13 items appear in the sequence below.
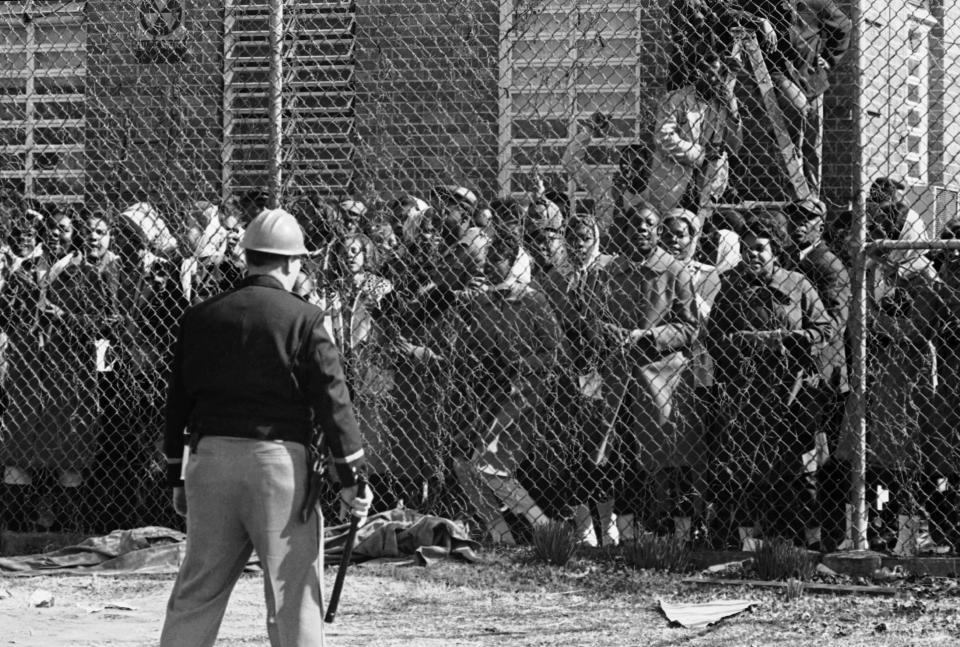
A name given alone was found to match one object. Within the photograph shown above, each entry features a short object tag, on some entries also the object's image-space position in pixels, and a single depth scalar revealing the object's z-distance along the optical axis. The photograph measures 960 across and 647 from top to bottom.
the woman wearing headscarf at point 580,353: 16.95
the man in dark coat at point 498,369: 17.16
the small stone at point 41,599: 15.58
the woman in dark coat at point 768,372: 16.20
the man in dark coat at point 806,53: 16.33
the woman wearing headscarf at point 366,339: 17.73
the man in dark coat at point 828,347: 16.12
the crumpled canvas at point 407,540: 17.09
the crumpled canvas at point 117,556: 17.50
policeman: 10.35
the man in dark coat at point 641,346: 16.64
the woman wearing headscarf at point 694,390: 16.56
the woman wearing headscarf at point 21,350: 19.09
